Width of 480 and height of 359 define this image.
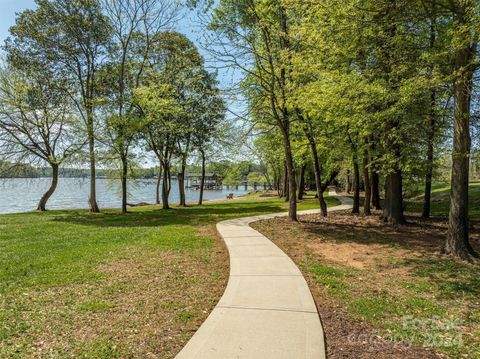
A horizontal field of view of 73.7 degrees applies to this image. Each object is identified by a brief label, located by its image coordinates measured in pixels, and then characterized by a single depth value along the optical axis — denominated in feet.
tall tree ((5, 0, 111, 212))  57.31
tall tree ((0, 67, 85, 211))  61.21
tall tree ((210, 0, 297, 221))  37.93
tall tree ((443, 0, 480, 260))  21.35
